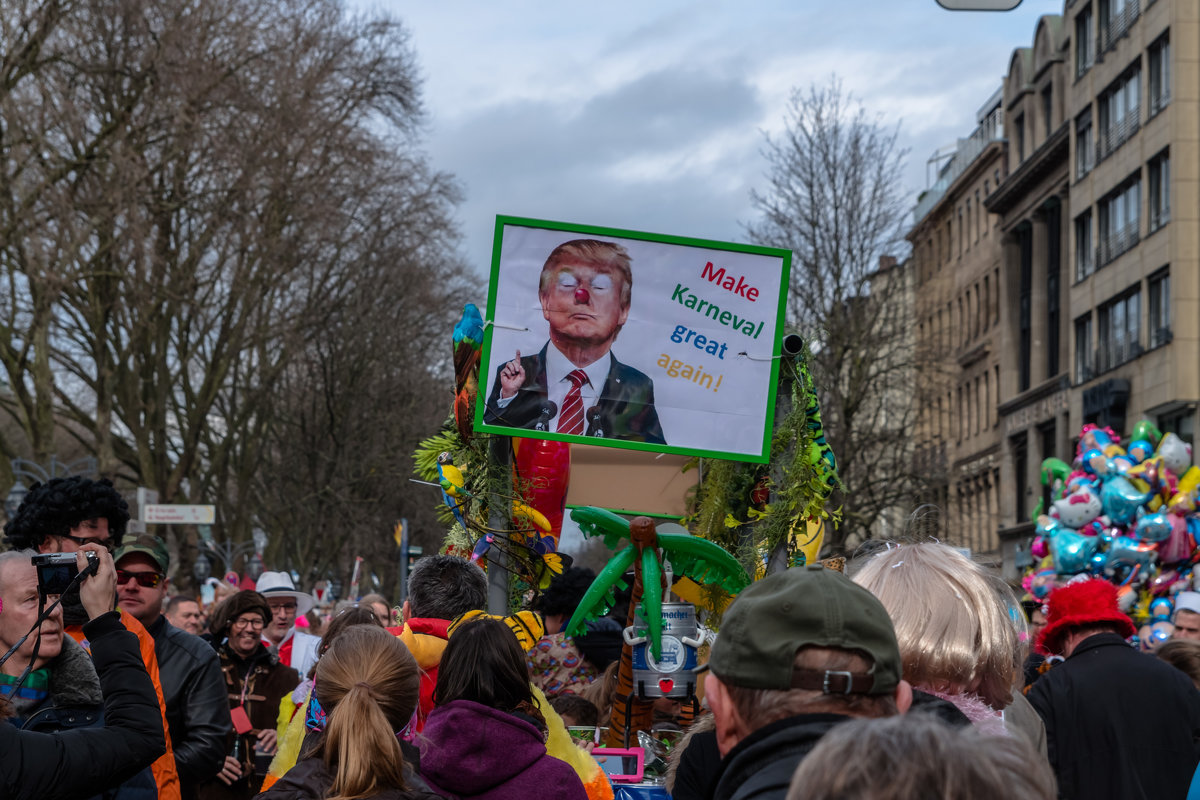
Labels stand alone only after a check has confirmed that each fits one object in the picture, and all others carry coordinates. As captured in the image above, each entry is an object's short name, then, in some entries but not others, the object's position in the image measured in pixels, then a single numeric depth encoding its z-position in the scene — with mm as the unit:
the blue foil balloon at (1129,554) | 17047
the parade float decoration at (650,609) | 5656
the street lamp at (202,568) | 31364
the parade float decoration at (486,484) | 6293
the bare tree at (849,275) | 28891
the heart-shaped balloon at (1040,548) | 20250
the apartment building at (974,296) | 55562
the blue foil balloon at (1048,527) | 19250
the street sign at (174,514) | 21828
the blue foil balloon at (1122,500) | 17859
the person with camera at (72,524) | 4578
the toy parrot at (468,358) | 6207
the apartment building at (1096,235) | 37094
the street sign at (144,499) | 22641
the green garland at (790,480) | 6227
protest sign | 6082
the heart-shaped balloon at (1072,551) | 18266
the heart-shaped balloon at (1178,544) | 16719
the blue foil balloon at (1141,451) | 18844
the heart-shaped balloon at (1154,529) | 16906
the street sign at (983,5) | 5920
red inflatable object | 6809
